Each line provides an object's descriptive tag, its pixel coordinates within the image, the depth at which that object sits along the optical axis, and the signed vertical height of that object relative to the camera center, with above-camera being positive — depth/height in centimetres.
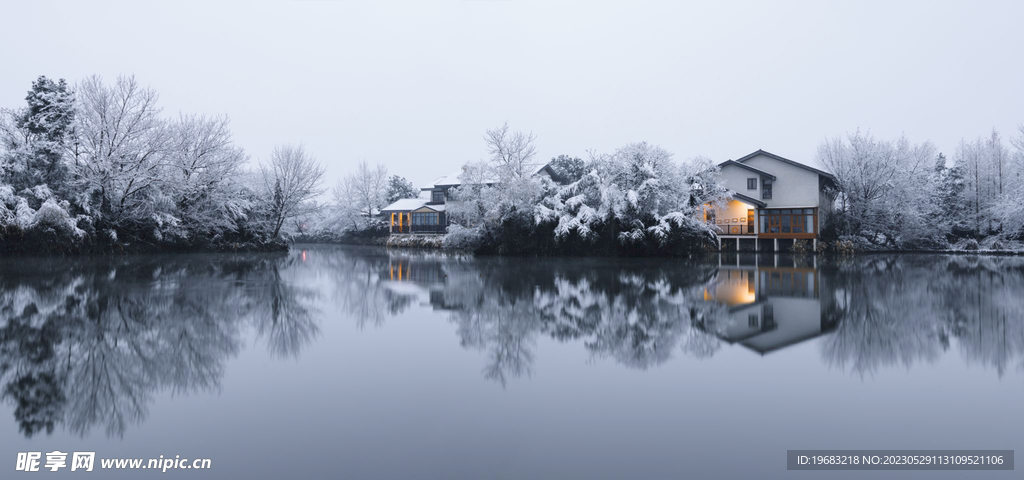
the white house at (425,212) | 4519 +268
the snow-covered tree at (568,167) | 4172 +603
